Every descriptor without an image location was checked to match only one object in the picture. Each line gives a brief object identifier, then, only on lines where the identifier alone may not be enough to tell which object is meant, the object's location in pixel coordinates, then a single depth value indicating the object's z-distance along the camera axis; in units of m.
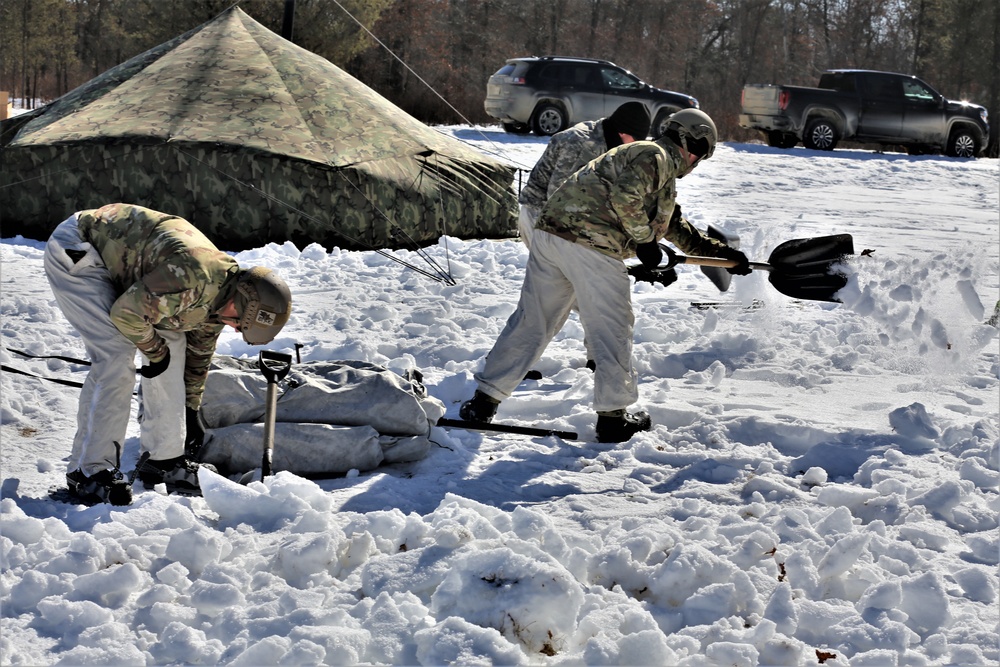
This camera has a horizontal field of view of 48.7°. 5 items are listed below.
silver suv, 19.00
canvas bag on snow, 4.92
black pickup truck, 20.14
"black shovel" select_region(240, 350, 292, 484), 4.61
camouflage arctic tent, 9.91
